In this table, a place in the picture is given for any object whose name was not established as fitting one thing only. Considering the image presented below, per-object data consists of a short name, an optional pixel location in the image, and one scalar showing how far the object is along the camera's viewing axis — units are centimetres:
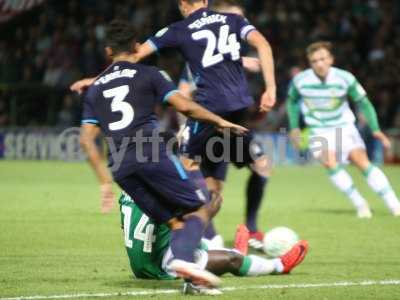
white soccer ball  1786
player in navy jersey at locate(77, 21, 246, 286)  1409
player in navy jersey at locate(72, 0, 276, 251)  1789
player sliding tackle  1529
